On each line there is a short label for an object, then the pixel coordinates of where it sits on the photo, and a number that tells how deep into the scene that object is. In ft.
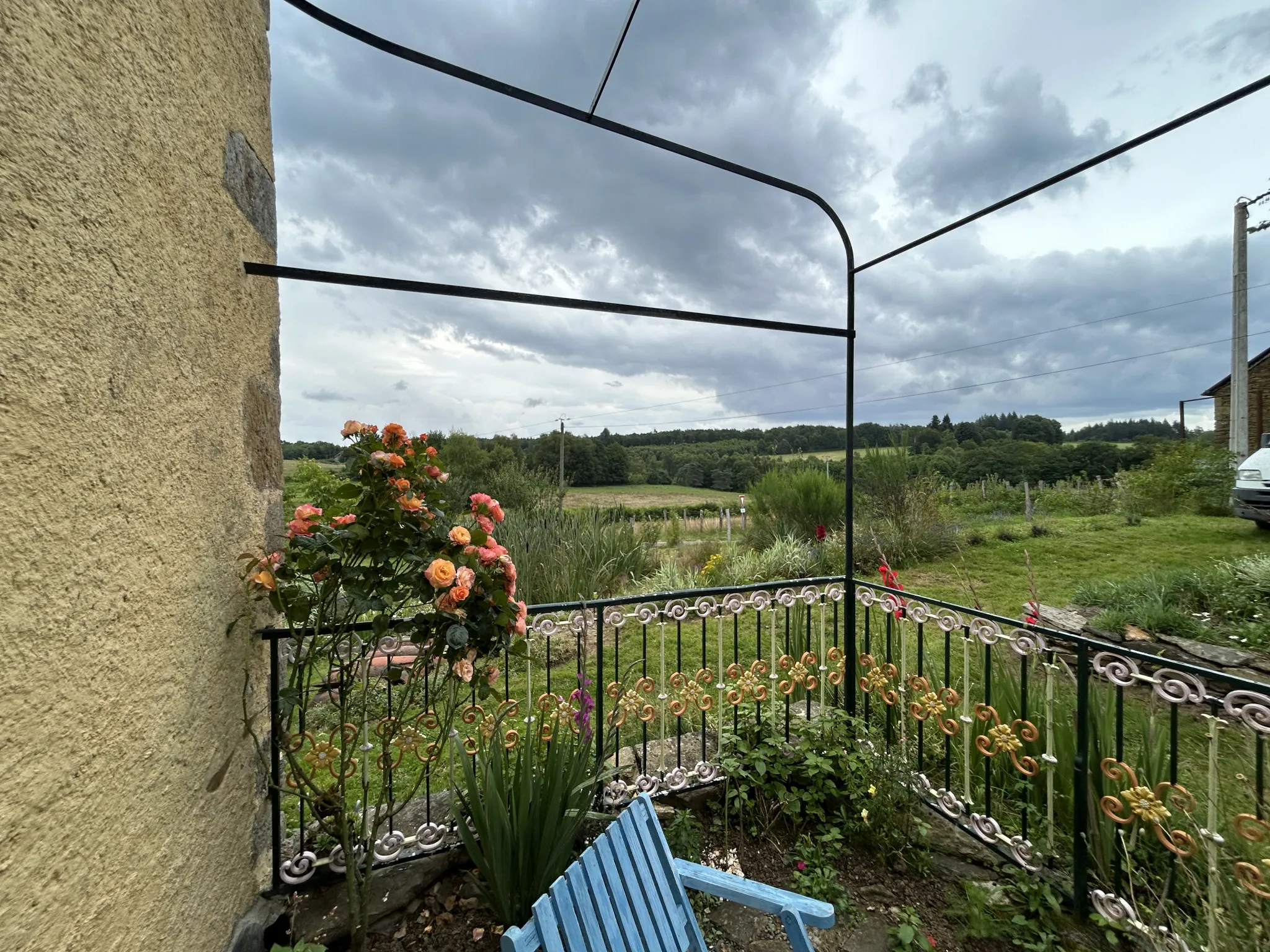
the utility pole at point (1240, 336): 34.35
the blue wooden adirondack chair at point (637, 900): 3.83
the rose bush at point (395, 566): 4.50
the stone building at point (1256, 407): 39.96
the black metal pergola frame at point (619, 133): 4.91
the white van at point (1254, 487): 21.38
